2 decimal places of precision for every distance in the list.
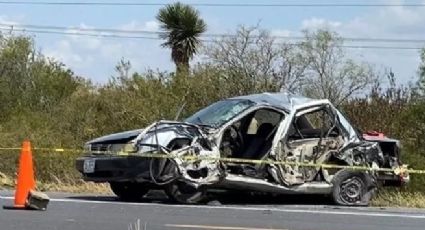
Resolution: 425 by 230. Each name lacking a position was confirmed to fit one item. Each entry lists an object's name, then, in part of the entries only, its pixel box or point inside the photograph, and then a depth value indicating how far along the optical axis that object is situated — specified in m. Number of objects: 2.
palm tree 38.66
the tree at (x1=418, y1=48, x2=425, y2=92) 25.92
